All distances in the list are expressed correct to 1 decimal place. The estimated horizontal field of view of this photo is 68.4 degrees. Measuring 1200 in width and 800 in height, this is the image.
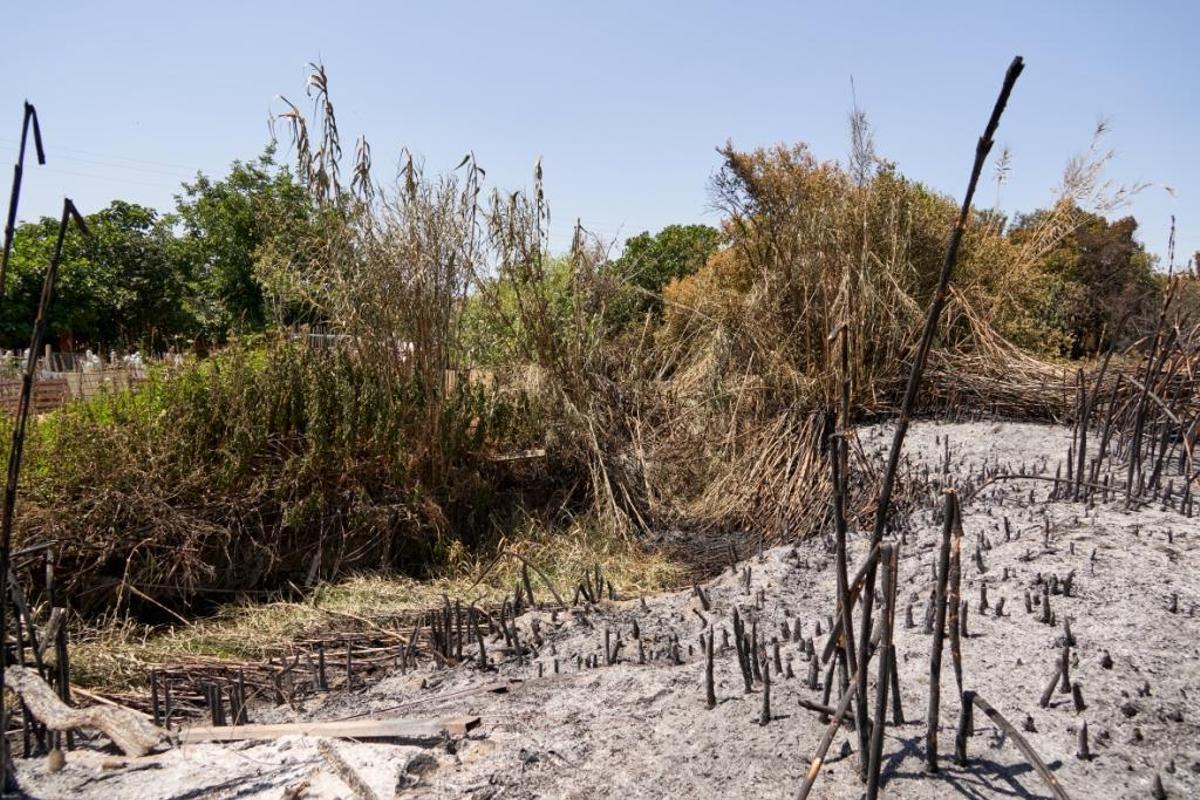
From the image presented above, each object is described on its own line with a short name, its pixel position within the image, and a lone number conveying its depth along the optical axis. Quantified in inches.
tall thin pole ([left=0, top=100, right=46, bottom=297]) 71.6
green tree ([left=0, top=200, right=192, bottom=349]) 815.7
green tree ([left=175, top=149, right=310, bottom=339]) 859.4
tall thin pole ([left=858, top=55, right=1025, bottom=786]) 57.0
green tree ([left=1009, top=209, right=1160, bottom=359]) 426.3
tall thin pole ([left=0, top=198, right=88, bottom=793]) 74.5
